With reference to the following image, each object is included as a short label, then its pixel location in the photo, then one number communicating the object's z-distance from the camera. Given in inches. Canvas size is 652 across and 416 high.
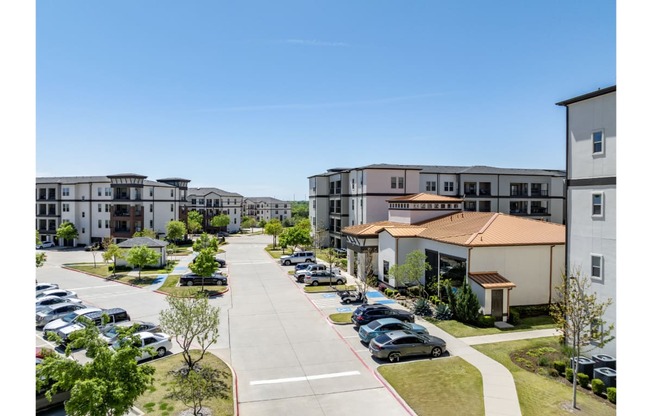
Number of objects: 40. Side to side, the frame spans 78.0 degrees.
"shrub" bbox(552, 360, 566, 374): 748.0
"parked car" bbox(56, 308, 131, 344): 931.0
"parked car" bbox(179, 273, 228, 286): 1567.4
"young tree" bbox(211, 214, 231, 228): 3860.7
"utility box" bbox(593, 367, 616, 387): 663.1
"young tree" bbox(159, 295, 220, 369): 690.2
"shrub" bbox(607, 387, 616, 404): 639.1
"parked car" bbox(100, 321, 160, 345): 858.5
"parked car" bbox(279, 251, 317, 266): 2085.4
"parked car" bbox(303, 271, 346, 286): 1568.7
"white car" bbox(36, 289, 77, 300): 1277.3
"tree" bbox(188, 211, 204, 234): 3250.5
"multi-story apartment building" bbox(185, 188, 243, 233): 4242.1
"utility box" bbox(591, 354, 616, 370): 715.2
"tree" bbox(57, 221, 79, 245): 2704.2
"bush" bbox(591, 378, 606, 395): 668.7
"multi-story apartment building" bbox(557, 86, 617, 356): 737.0
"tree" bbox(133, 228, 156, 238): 2409.0
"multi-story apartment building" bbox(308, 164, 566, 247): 2310.5
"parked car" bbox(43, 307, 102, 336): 981.1
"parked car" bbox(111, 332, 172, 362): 822.5
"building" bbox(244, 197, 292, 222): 5898.6
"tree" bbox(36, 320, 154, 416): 415.8
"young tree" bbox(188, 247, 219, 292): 1439.5
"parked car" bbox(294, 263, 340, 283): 1648.4
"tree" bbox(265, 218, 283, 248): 2815.0
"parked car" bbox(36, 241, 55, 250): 2713.3
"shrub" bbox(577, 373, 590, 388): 698.8
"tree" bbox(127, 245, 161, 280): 1705.2
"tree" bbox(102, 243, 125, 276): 1809.8
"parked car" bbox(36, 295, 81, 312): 1194.6
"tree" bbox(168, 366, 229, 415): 610.5
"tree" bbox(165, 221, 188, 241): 2751.0
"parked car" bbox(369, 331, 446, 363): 810.8
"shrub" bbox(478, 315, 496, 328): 1032.2
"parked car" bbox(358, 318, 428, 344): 891.4
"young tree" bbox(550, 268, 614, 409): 661.9
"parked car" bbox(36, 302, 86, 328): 1090.1
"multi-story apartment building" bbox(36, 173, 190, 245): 2755.9
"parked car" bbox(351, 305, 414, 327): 1023.0
